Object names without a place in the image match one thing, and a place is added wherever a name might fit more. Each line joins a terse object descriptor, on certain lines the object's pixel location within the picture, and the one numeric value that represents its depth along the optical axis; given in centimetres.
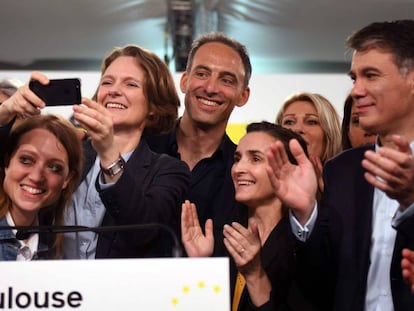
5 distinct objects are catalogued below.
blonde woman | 311
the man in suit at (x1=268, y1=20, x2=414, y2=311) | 178
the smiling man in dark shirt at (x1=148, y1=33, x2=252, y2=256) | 253
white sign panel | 142
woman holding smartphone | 194
